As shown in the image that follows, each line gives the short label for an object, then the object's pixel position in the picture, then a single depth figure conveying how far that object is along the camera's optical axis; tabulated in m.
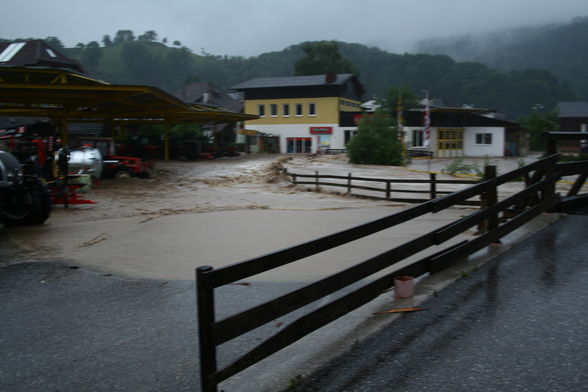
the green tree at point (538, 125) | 59.72
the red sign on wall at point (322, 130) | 55.81
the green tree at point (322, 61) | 105.75
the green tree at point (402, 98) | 63.26
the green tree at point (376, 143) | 38.28
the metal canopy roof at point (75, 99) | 18.62
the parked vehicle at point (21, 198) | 10.74
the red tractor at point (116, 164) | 25.03
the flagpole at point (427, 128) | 39.13
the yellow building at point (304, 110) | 55.94
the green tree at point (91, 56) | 166.96
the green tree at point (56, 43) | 161.20
